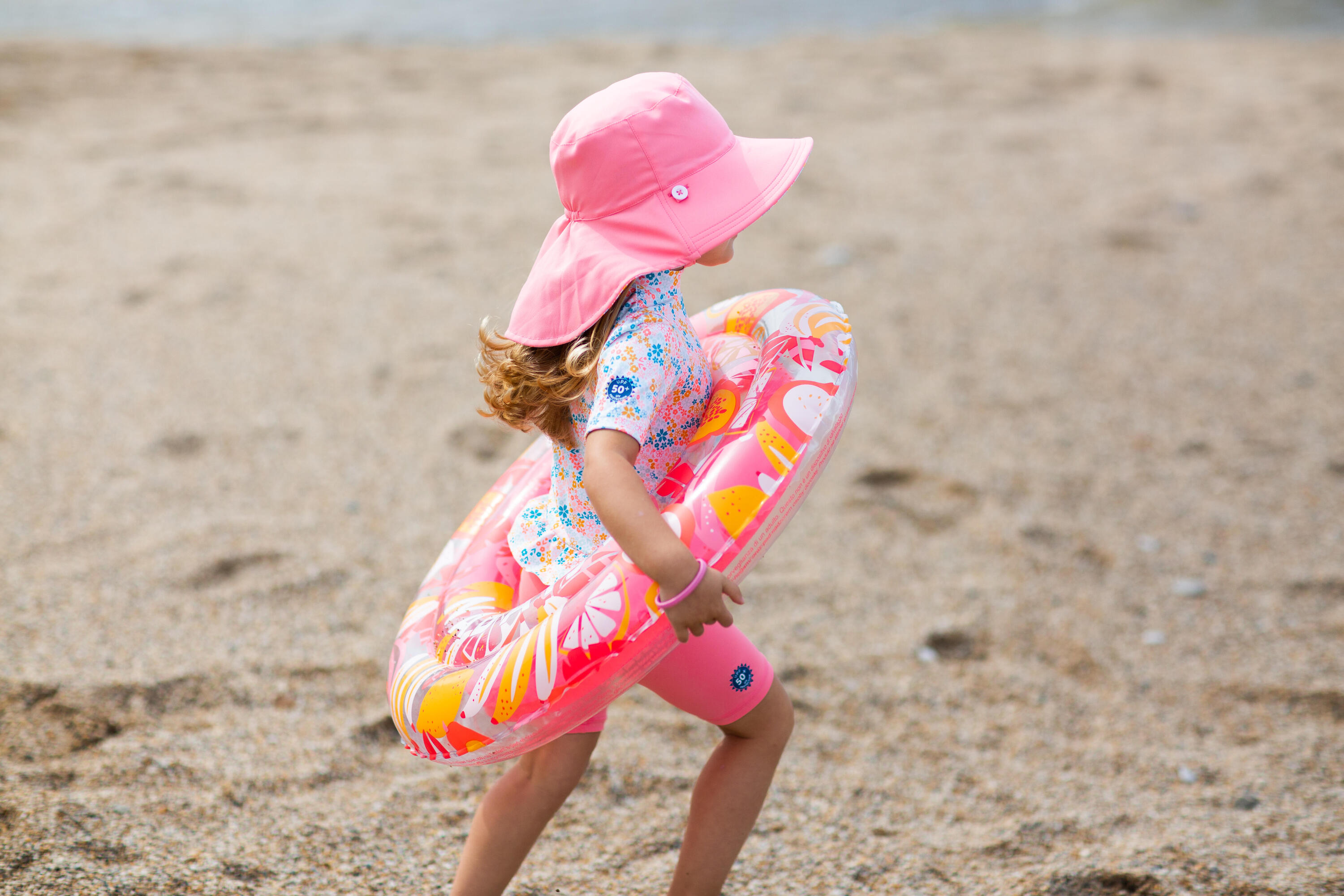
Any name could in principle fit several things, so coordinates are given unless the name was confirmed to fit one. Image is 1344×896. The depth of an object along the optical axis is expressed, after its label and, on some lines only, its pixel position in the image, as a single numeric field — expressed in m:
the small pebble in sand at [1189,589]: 4.01
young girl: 3.08
